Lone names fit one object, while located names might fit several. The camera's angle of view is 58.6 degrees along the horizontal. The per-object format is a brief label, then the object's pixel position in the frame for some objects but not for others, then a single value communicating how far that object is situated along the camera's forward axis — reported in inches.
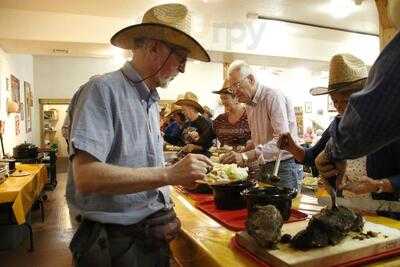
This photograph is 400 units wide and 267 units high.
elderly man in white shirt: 105.3
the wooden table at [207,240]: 47.9
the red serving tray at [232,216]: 61.6
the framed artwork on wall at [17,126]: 297.3
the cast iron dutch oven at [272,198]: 55.8
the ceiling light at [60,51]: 232.7
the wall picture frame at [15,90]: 282.8
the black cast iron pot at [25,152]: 237.3
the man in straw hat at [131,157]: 42.9
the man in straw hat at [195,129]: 135.4
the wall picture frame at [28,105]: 370.9
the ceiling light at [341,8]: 210.0
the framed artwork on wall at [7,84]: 258.9
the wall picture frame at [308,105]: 472.4
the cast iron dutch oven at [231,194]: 70.4
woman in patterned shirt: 136.4
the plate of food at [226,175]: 72.2
